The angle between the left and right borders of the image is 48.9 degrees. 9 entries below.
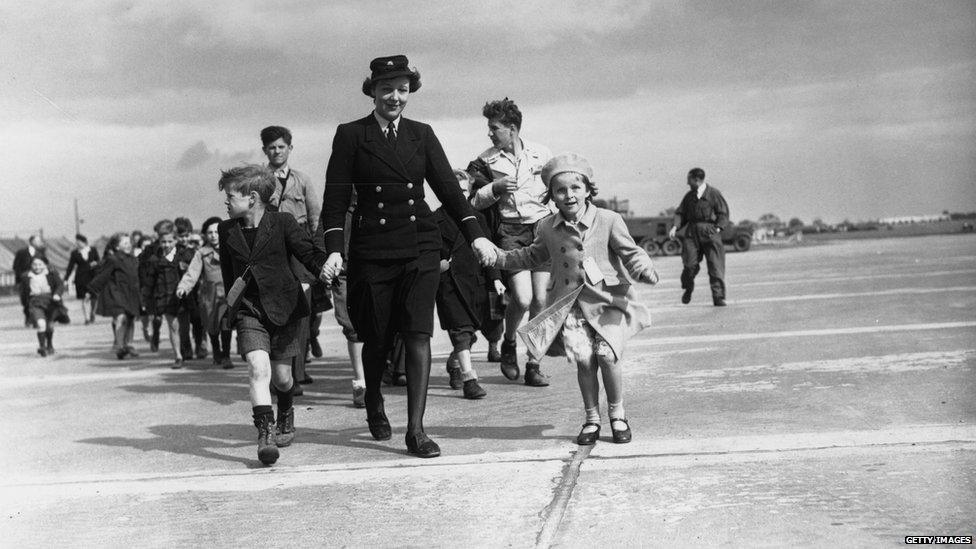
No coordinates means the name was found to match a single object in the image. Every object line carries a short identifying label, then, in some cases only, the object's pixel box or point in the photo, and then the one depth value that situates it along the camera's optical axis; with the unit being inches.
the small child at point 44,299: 601.3
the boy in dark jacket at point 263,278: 247.6
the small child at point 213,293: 435.8
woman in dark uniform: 237.8
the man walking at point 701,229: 603.8
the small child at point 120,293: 561.9
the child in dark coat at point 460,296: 308.7
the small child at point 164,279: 499.5
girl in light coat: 231.9
